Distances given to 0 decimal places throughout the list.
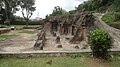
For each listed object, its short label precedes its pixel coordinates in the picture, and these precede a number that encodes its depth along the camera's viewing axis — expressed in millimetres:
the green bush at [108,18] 5966
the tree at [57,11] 23638
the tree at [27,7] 20985
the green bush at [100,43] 3495
